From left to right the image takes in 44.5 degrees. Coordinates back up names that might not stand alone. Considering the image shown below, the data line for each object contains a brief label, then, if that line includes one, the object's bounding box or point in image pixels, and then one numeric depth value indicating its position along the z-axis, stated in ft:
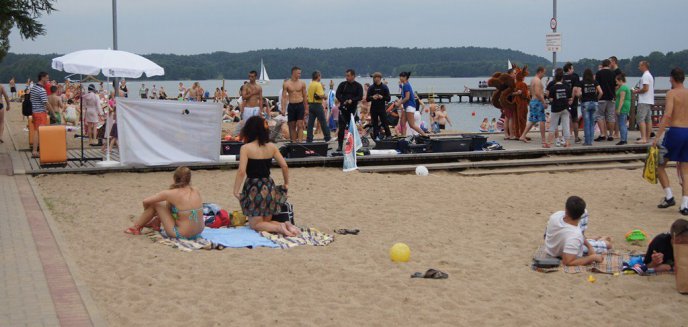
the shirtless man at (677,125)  36.40
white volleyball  50.89
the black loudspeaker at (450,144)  55.88
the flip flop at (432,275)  25.49
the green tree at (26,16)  65.46
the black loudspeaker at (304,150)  53.36
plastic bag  37.24
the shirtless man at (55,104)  67.12
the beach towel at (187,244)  29.50
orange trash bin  48.75
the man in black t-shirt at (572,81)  58.38
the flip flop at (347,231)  32.78
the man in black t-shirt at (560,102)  56.75
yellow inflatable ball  27.94
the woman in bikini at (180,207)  30.42
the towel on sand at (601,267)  26.43
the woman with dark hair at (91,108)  64.03
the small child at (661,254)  25.81
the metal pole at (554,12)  74.48
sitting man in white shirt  26.66
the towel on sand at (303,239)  30.30
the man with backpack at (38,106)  57.52
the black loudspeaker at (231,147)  54.13
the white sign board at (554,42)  71.51
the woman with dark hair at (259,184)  31.60
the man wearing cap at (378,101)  58.80
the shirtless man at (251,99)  58.03
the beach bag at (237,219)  33.45
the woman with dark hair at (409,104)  61.77
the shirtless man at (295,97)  58.08
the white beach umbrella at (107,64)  48.24
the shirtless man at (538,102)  58.49
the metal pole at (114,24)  62.51
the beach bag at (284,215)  32.37
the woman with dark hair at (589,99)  59.11
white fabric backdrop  48.80
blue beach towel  30.07
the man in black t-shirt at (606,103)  60.44
